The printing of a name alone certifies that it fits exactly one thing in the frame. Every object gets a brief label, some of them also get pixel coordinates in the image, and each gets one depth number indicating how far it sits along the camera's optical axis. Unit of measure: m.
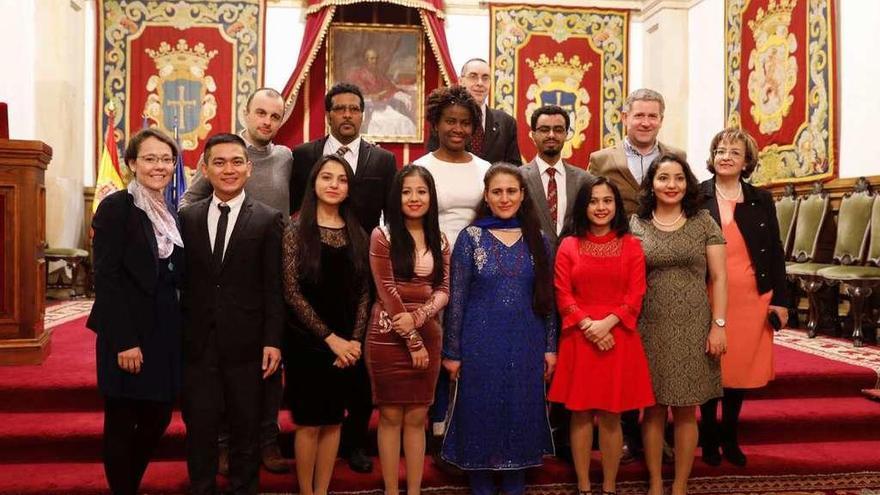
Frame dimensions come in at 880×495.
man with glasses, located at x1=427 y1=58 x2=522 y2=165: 3.65
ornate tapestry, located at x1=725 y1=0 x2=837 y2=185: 6.15
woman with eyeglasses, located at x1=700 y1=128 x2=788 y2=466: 3.04
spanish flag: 7.32
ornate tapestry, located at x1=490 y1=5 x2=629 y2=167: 8.48
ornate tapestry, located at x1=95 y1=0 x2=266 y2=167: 8.02
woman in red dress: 2.81
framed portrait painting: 8.22
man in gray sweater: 3.09
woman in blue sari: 2.83
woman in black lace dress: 2.60
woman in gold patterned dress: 2.87
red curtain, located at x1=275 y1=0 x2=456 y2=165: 7.93
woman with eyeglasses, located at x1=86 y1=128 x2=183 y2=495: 2.43
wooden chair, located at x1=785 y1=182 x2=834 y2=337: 6.03
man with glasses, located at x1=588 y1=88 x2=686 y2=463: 3.25
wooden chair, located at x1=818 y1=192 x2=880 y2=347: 5.08
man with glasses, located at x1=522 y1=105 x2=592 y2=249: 3.14
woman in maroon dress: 2.69
